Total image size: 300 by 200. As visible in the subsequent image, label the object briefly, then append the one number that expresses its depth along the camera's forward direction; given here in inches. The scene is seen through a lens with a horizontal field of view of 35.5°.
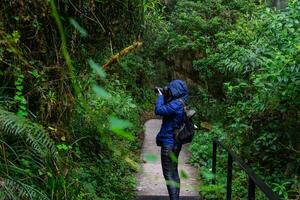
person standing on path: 212.4
